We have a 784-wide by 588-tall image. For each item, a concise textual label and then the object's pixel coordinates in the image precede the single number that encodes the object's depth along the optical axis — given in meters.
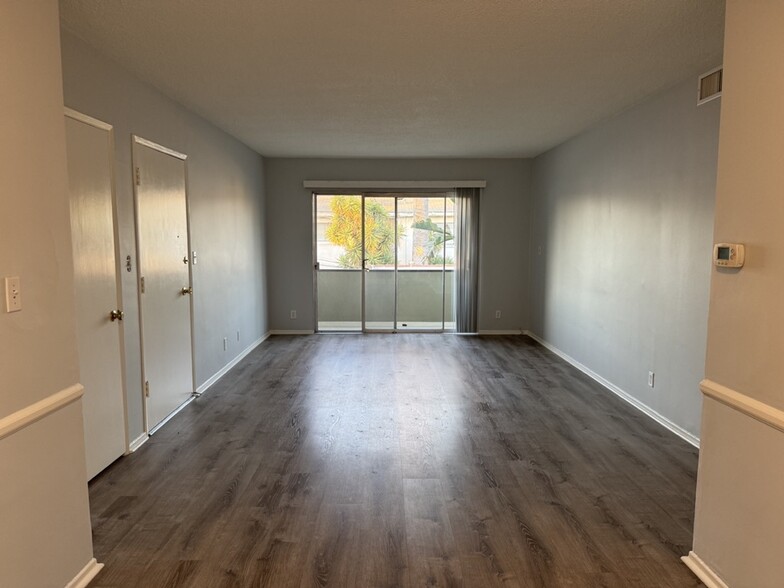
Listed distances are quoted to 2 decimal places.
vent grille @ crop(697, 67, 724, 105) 3.16
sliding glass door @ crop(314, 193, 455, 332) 7.42
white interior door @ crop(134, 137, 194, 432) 3.58
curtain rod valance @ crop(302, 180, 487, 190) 7.21
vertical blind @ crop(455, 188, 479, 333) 7.34
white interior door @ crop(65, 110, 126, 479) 2.80
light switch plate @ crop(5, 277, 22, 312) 1.69
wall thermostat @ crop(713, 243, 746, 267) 1.92
